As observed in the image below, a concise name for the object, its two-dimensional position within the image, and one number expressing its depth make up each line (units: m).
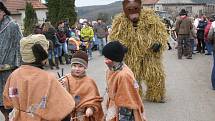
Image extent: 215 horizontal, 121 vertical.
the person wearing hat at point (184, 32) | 12.09
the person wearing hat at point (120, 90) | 3.62
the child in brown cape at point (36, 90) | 2.92
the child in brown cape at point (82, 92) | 3.79
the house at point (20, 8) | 40.31
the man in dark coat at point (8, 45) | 4.40
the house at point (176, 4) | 67.58
